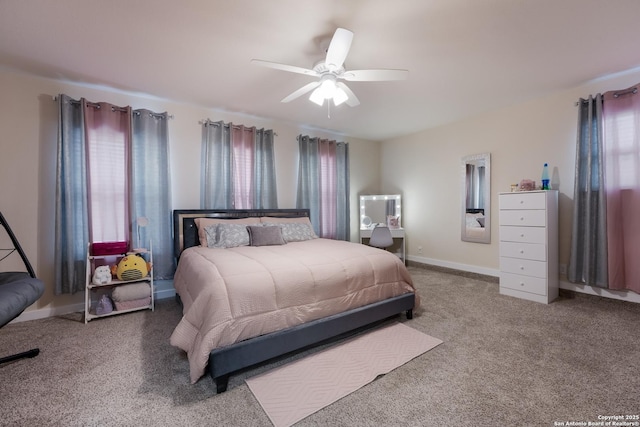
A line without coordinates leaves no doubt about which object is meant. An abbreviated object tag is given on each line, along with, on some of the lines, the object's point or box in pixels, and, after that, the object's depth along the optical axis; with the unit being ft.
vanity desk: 15.90
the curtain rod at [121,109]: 9.27
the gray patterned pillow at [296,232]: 11.34
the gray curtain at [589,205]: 9.32
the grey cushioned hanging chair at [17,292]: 5.31
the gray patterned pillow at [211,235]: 10.06
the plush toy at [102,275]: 8.89
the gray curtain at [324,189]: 14.46
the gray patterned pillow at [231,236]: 9.91
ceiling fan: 6.08
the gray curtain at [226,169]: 11.81
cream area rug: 4.89
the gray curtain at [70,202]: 8.88
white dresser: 9.64
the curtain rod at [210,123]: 11.82
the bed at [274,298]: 5.25
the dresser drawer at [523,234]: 9.70
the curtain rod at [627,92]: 8.68
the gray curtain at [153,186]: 10.34
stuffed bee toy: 9.18
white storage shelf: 8.71
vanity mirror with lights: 16.69
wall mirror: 12.87
